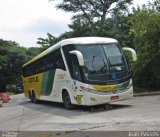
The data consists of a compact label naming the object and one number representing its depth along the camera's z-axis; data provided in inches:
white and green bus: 302.8
